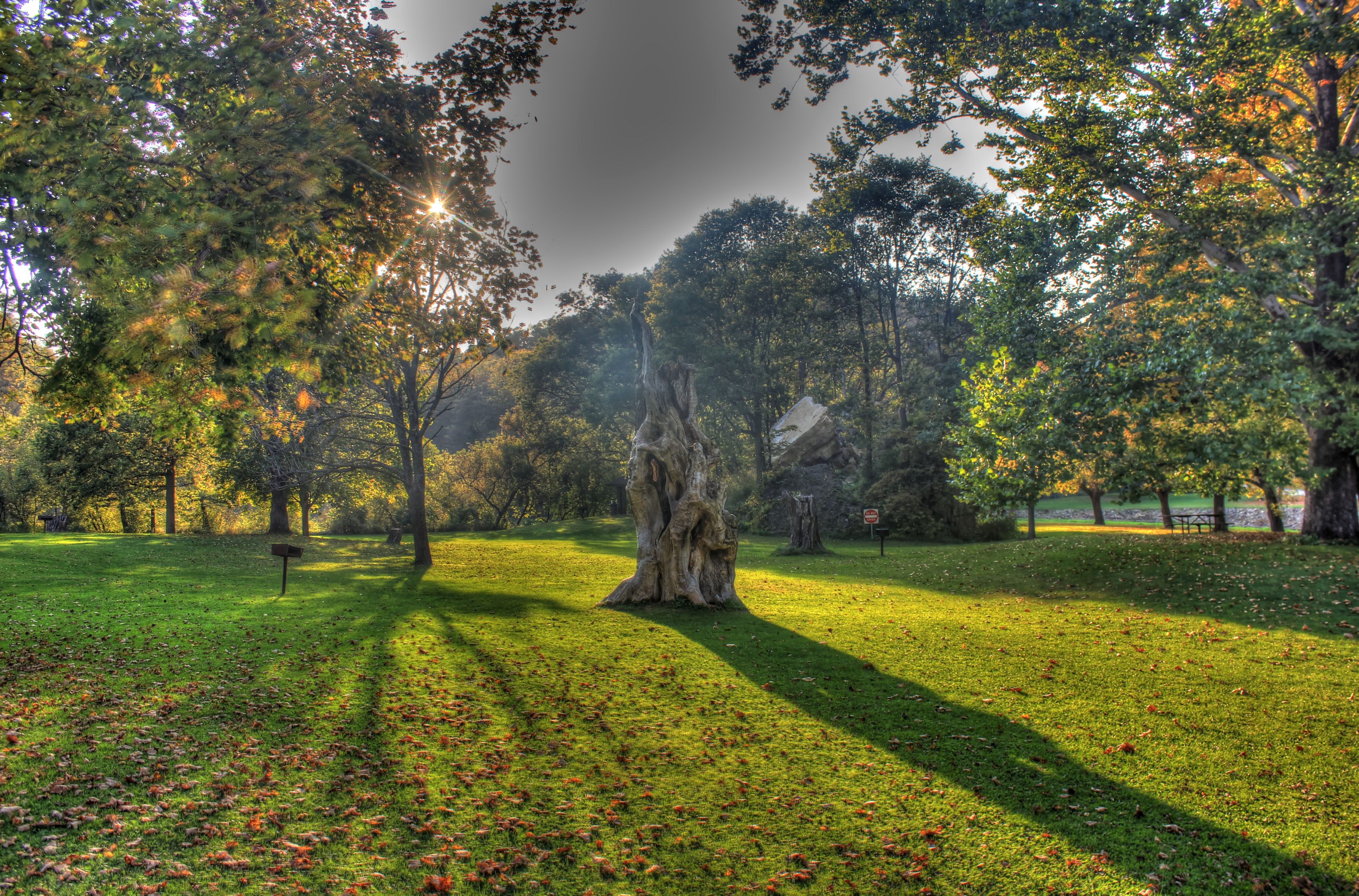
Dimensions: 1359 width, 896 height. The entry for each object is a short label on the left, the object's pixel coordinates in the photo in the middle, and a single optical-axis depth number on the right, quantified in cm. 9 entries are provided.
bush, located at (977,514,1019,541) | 3000
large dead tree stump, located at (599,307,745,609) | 1288
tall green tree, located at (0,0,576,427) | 543
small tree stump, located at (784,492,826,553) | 2430
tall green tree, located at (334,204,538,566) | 1031
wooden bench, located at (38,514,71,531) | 3130
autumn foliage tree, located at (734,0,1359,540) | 1317
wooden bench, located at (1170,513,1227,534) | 2988
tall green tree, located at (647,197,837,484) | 3778
